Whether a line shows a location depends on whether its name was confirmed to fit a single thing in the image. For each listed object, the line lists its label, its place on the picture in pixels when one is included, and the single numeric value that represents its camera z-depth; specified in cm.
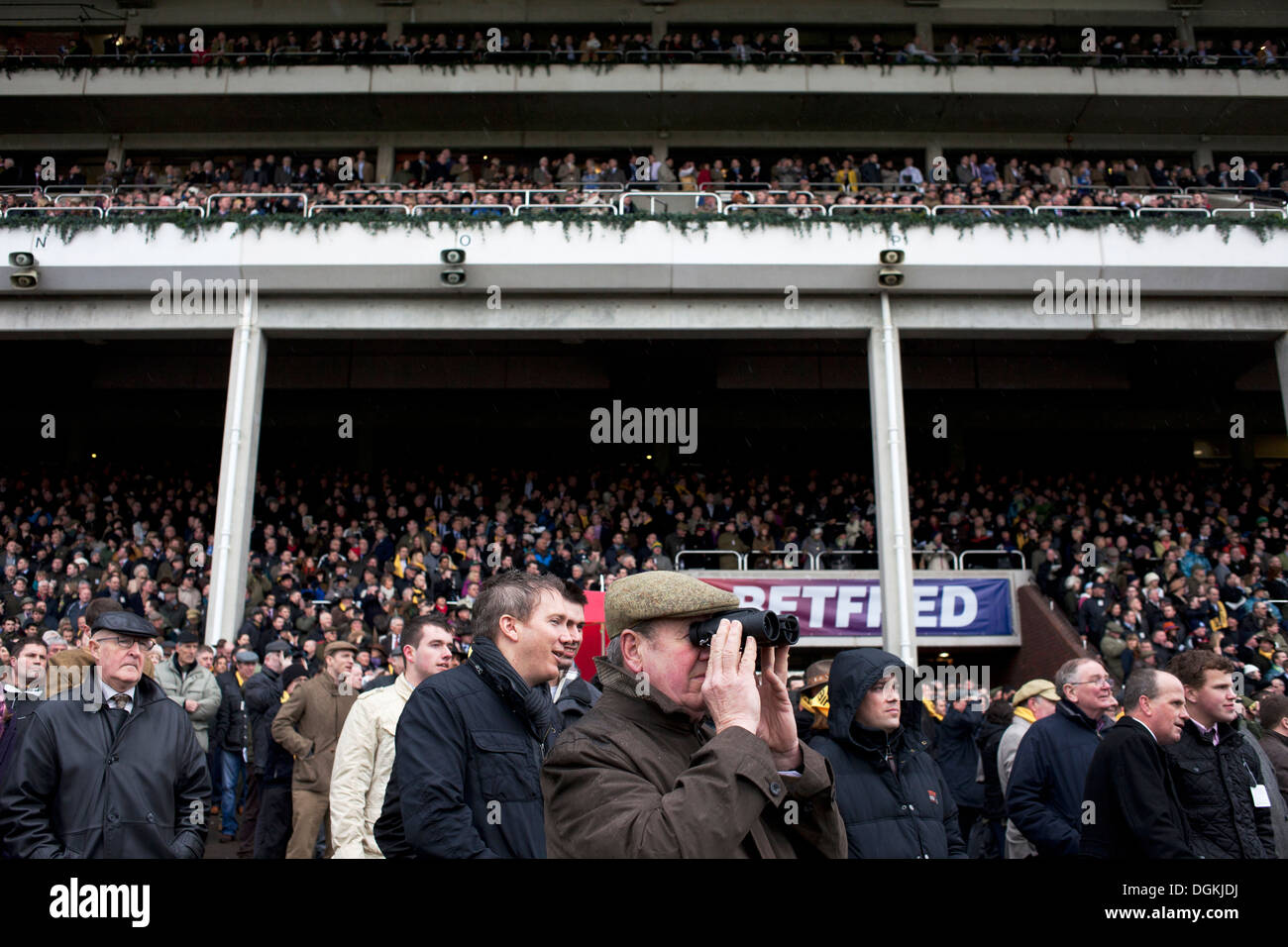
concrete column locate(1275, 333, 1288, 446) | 1586
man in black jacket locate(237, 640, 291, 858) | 780
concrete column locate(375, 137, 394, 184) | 2291
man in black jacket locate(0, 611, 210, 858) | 332
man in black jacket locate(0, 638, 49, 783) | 423
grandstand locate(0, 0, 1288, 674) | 1532
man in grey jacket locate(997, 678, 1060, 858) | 576
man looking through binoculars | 176
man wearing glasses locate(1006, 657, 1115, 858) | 445
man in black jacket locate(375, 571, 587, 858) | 282
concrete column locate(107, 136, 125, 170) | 2325
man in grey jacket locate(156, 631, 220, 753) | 898
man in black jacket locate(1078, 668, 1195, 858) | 351
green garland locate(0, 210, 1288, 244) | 1522
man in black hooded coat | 339
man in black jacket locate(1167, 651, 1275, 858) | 375
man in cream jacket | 420
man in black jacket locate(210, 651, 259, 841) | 923
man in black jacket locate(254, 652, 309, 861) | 716
